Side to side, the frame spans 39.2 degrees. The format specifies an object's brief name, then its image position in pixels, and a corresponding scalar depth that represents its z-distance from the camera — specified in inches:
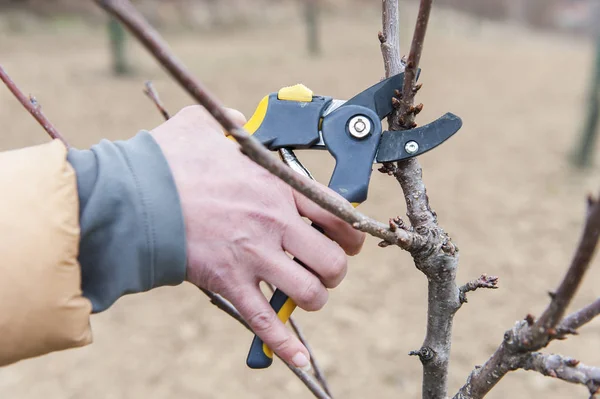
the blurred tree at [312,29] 145.5
